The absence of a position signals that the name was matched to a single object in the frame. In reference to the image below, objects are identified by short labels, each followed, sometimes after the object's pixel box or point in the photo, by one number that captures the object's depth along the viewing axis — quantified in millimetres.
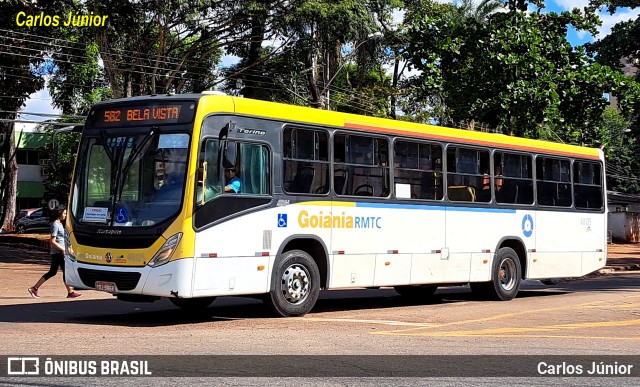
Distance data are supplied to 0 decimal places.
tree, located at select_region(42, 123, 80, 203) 55438
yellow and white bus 13062
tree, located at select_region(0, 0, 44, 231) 36000
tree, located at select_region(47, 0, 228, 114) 35281
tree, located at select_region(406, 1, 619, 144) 28438
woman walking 18172
